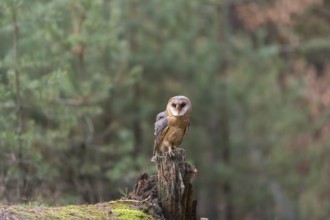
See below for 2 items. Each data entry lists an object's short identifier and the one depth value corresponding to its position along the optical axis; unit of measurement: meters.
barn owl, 16.33
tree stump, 15.49
